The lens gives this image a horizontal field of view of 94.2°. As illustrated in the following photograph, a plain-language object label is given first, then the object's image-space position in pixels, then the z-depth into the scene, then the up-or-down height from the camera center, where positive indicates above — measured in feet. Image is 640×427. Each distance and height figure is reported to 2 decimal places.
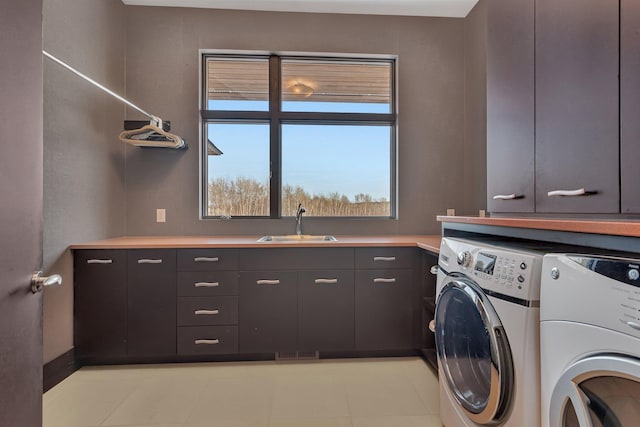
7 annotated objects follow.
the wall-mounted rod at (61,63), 4.85 +2.58
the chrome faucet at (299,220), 8.82 -0.15
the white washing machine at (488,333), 2.97 -1.40
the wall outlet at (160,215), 8.70 -0.01
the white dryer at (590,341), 2.06 -0.97
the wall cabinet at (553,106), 3.15 +1.40
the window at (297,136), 9.09 +2.46
